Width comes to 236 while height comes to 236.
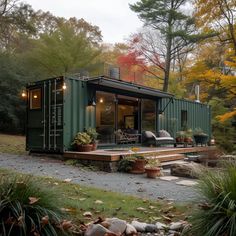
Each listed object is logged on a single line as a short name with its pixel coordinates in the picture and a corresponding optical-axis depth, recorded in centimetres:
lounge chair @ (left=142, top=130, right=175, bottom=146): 1213
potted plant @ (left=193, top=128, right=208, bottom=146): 1264
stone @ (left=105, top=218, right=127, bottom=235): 299
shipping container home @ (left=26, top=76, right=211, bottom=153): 909
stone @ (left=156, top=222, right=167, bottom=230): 325
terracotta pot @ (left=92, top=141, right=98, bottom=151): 922
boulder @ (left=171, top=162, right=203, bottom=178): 688
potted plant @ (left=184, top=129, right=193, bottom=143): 1248
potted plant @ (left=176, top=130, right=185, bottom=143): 1253
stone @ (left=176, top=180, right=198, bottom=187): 593
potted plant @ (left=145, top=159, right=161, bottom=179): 678
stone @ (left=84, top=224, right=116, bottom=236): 277
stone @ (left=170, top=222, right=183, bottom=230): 314
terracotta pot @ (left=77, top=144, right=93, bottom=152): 882
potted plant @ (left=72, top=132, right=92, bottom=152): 885
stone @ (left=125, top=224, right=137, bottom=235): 303
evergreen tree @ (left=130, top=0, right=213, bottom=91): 1878
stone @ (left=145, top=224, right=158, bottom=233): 319
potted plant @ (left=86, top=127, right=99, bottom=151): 940
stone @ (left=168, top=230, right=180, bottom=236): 303
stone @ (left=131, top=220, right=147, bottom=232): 318
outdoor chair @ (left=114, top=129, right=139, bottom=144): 1138
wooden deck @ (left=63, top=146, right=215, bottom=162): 773
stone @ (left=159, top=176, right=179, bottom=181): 661
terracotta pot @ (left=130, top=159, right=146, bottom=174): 743
